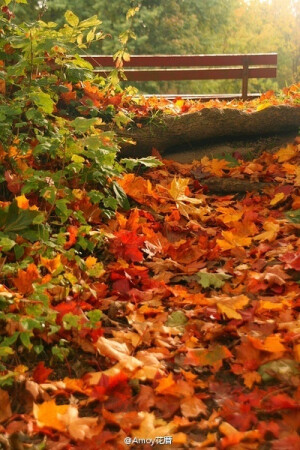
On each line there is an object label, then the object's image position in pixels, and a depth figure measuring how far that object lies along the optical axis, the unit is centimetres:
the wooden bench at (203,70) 943
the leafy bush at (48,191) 232
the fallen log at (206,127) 491
